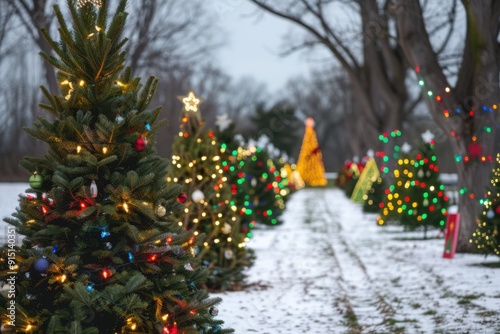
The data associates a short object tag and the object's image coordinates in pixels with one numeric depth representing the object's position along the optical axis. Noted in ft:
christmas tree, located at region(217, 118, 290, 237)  82.48
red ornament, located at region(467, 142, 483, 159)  50.75
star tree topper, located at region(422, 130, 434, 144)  66.88
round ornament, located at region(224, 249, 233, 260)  40.40
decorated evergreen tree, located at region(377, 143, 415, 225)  68.23
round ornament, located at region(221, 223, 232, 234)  40.55
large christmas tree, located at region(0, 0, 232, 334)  18.90
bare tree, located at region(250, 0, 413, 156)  77.92
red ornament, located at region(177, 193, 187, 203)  22.23
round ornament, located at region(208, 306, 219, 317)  20.82
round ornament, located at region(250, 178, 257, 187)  82.11
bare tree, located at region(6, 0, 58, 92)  62.85
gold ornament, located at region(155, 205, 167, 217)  20.04
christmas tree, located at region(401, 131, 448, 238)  66.80
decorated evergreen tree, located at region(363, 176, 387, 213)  98.94
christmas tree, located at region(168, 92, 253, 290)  40.16
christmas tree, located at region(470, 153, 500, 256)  42.50
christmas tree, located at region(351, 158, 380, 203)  105.29
